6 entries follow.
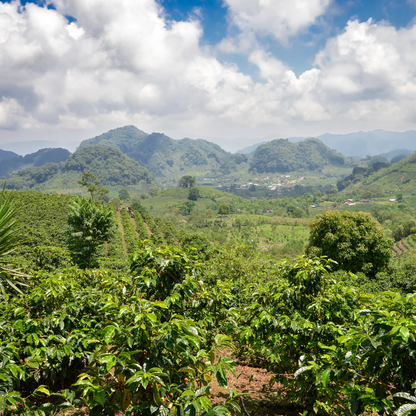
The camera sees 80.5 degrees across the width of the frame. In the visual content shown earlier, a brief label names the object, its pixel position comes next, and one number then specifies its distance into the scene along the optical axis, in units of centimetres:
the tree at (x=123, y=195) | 10556
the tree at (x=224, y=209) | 8831
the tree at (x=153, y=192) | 12556
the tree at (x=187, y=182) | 12756
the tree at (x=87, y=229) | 1267
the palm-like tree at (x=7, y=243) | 546
